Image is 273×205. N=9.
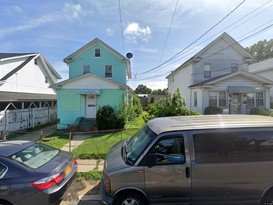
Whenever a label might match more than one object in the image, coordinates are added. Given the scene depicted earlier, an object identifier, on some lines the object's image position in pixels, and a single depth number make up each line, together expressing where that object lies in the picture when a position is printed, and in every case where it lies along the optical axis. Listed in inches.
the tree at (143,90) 3164.4
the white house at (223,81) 730.2
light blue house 644.1
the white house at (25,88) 585.5
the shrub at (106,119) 573.3
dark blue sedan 143.5
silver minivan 155.6
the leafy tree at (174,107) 520.1
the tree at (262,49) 2086.6
